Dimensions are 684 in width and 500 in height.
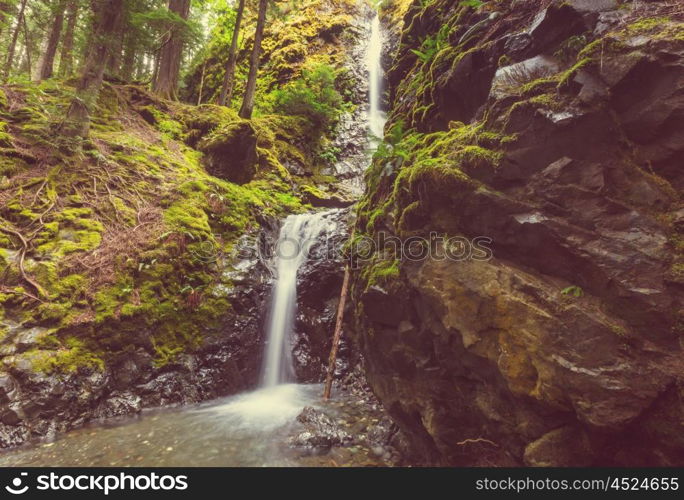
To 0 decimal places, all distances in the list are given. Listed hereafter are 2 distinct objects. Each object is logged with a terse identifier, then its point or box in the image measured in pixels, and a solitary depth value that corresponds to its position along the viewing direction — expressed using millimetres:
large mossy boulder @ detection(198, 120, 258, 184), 11812
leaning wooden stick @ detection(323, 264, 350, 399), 7496
